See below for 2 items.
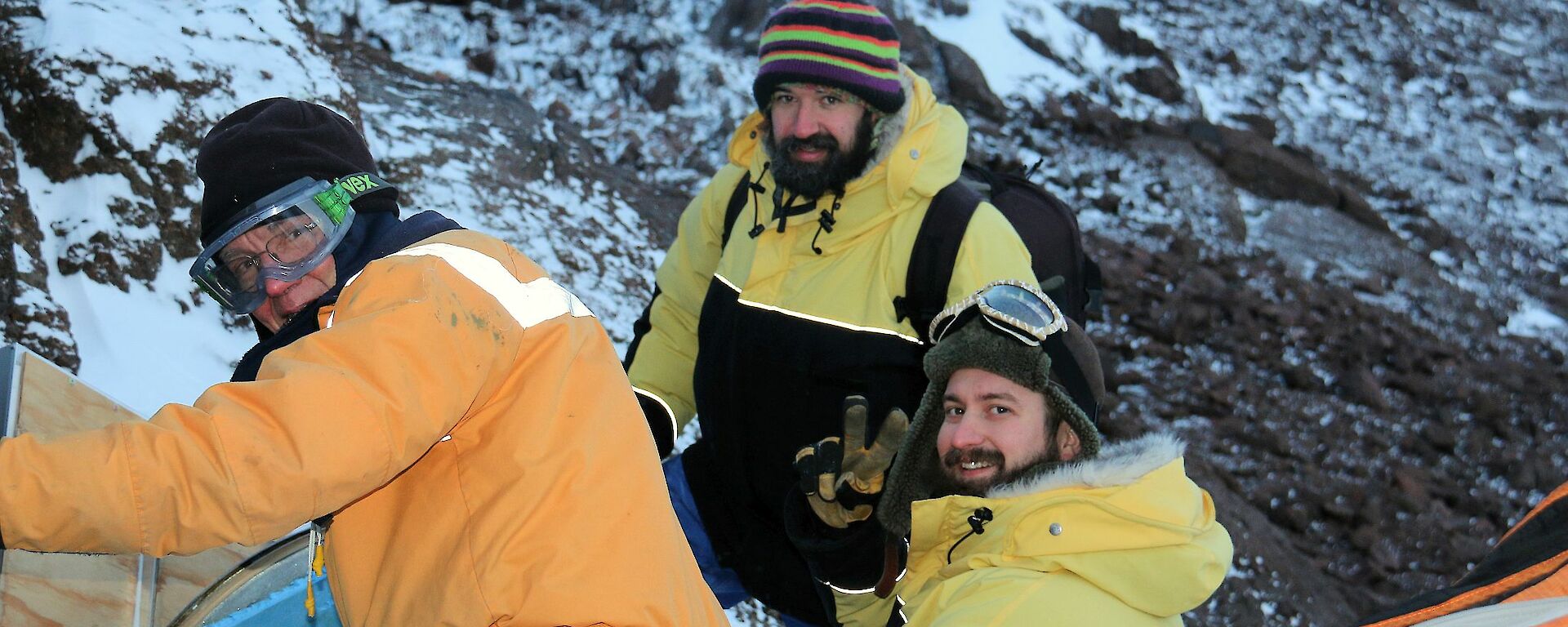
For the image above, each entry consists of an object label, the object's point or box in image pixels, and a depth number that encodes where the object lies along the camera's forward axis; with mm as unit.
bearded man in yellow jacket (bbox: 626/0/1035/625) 3365
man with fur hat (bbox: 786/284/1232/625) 2402
